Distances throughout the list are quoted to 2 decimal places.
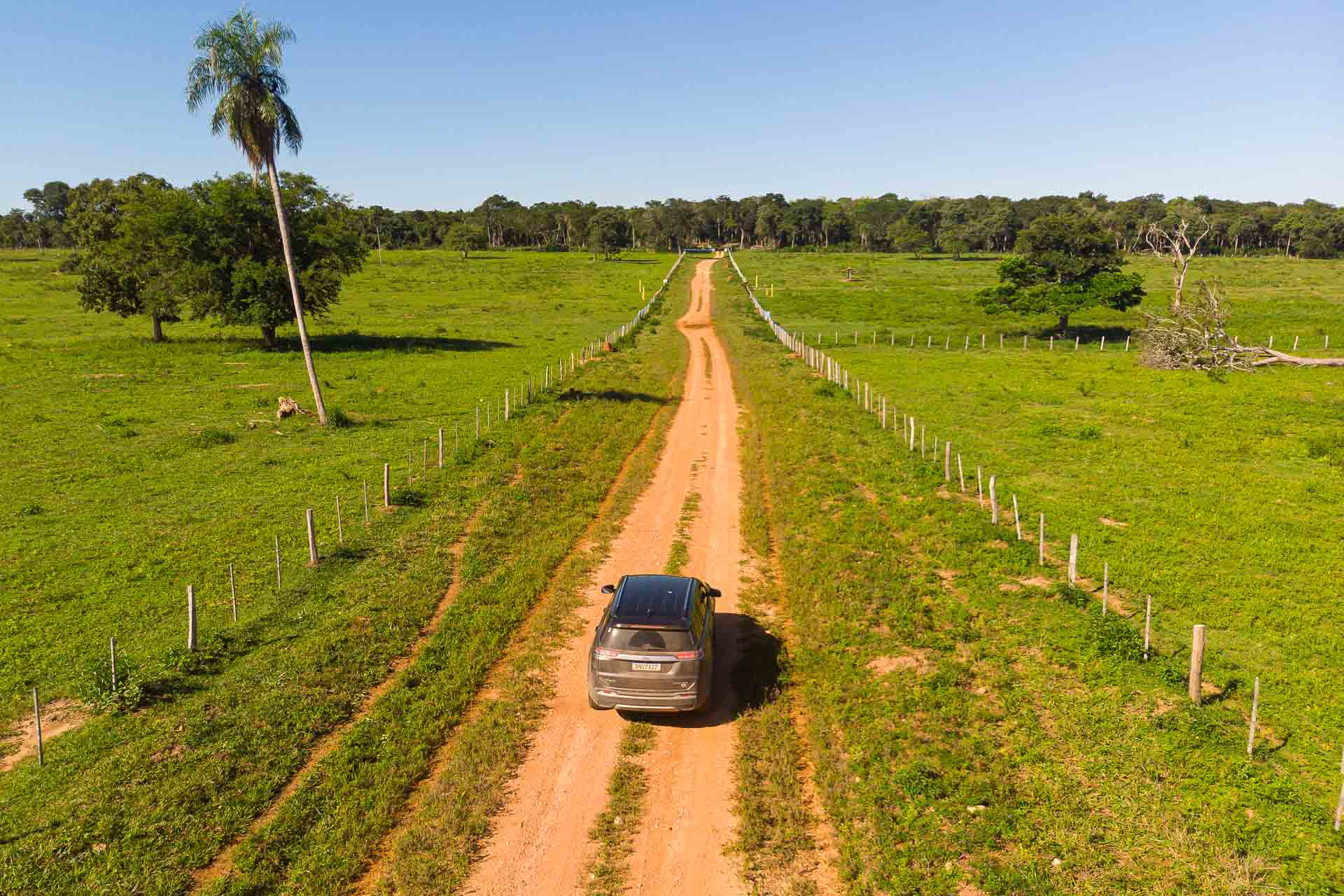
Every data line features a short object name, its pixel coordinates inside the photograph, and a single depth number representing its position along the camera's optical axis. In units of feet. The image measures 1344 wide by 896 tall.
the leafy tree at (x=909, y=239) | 588.91
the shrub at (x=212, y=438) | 103.30
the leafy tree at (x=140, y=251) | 167.12
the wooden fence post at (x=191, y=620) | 47.47
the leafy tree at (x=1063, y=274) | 217.15
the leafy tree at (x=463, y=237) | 568.00
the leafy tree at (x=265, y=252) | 167.94
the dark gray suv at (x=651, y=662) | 43.39
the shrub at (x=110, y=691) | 43.88
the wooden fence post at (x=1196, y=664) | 43.24
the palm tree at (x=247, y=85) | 97.66
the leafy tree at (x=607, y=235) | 545.85
